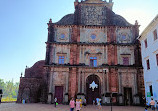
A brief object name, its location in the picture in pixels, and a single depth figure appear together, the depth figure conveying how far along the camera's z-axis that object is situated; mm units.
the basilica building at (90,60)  25516
